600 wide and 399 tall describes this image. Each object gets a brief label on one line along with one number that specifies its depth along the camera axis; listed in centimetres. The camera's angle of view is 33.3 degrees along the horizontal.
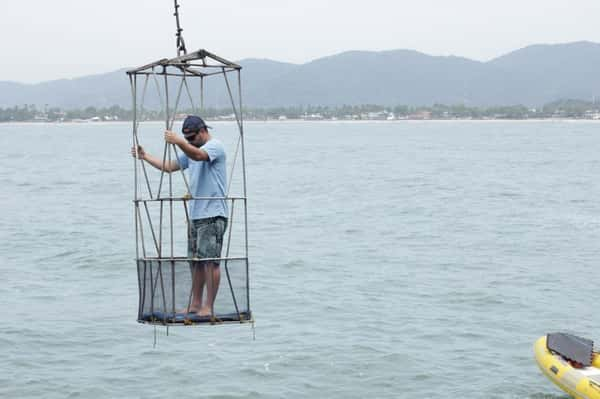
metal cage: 1088
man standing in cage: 1062
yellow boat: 1505
